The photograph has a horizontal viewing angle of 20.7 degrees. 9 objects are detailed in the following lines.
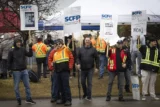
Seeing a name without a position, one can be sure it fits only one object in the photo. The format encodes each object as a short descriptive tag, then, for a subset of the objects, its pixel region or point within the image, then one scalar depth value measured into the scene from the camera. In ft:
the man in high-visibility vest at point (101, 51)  60.15
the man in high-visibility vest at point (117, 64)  45.16
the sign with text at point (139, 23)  51.42
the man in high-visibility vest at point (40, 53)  60.54
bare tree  61.00
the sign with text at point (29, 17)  49.85
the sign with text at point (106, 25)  53.31
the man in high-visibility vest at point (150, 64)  46.39
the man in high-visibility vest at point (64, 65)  42.60
